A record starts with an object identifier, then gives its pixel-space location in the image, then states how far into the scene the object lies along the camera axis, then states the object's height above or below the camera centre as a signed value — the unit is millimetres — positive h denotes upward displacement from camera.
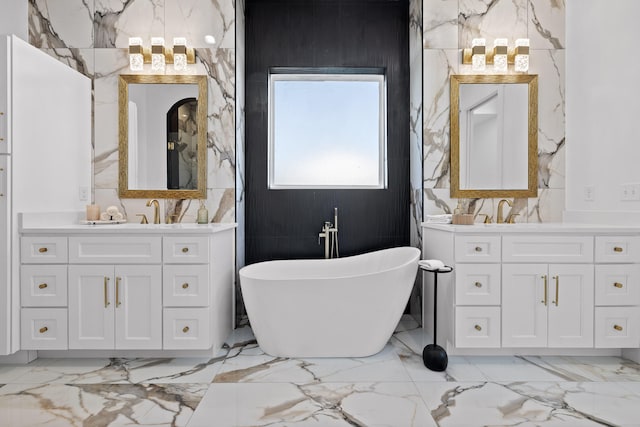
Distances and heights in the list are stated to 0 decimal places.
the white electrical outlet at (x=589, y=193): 2928 +68
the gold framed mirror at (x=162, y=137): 3119 +496
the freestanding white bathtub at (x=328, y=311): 2475 -682
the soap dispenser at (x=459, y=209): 3067 -54
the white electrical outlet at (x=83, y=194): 2973 +53
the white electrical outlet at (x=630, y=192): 2556 +67
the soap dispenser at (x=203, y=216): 2928 -106
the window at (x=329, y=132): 3660 +631
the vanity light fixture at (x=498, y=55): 3064 +1116
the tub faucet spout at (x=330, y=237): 3418 -304
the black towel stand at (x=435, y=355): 2365 -902
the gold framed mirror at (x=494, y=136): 3129 +513
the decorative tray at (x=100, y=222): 2824 -145
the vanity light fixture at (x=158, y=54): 3023 +1107
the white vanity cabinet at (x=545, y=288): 2467 -523
